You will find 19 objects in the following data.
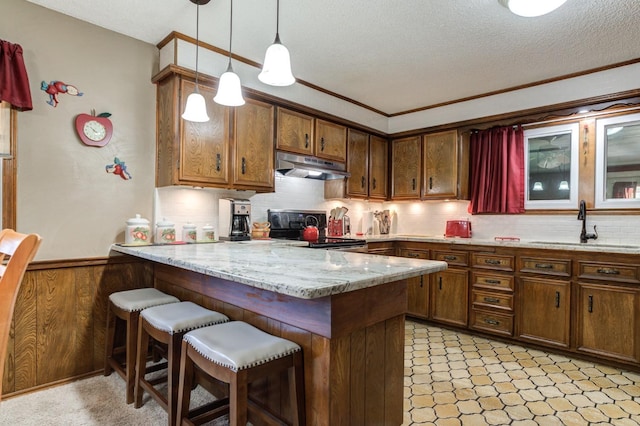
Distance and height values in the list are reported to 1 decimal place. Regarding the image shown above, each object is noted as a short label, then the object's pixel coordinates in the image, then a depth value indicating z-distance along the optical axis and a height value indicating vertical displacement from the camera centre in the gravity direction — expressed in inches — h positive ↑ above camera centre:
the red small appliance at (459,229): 162.1 -7.0
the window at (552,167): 137.6 +19.5
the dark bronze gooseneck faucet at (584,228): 130.8 -4.7
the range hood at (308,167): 132.6 +17.7
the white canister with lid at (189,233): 114.8 -7.5
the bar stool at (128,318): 84.0 -27.2
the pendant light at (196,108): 88.7 +25.8
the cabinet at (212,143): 105.9 +21.8
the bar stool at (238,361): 53.5 -24.1
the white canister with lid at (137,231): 103.0 -6.4
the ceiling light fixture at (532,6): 75.5 +45.4
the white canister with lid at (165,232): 109.8 -7.0
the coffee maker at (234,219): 125.0 -3.1
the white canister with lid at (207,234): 119.6 -8.0
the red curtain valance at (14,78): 83.7 +31.2
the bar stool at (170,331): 70.1 -25.1
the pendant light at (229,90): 78.6 +27.0
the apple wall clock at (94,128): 98.0 +22.7
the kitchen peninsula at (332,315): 55.9 -18.9
